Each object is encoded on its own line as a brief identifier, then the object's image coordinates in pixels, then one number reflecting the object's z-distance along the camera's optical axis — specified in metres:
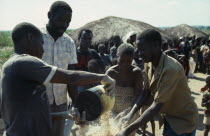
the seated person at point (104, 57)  7.21
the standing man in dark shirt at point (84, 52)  5.05
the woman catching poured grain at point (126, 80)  3.81
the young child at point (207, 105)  4.72
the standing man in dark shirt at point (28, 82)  2.02
